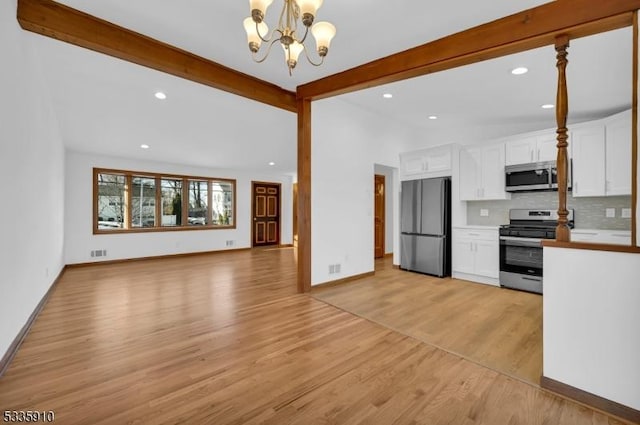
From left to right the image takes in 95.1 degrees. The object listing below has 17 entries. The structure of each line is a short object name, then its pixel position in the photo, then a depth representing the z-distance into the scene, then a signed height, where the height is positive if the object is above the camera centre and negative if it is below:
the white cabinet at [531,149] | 4.43 +1.00
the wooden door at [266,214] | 9.62 -0.06
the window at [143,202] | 7.35 +0.26
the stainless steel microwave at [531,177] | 4.40 +0.56
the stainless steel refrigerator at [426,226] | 5.26 -0.26
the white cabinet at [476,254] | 4.73 -0.71
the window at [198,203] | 8.29 +0.27
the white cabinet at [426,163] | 5.36 +0.95
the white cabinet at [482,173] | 4.90 +0.68
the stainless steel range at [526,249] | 4.23 -0.55
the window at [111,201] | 6.86 +0.27
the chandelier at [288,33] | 2.00 +1.26
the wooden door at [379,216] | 7.27 -0.09
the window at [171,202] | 7.83 +0.28
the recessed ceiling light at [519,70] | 3.39 +1.68
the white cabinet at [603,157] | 3.88 +0.77
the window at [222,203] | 8.72 +0.28
